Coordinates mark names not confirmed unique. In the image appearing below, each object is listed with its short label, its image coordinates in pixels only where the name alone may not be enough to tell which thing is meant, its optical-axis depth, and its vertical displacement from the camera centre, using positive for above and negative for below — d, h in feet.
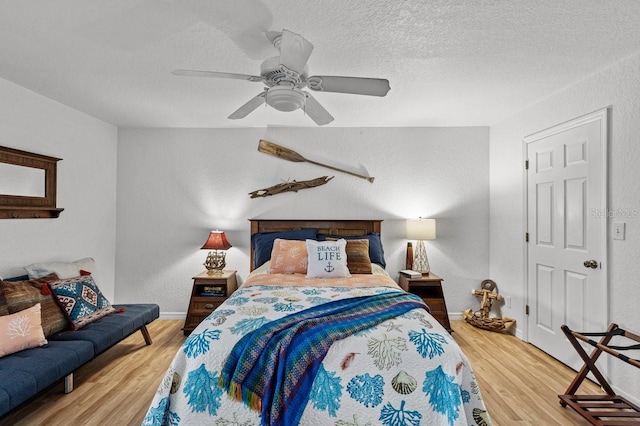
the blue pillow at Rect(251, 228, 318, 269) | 12.60 -0.92
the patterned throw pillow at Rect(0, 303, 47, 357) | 7.07 -2.60
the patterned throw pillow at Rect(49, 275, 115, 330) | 8.73 -2.37
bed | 5.32 -2.61
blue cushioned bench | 6.12 -3.10
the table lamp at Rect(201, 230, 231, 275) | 12.60 -1.31
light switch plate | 8.07 -0.28
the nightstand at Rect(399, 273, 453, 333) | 12.15 -2.92
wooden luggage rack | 6.88 -4.04
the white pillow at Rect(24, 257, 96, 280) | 9.42 -1.66
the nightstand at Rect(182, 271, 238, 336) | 12.08 -2.99
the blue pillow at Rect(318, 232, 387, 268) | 12.51 -1.13
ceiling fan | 6.08 +2.61
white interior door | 8.70 -0.41
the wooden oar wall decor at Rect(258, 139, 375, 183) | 13.71 +2.53
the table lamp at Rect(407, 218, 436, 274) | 12.71 -0.70
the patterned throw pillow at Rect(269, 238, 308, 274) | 10.98 -1.43
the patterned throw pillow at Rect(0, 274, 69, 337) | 7.91 -2.16
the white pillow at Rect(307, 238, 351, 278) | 10.44 -1.41
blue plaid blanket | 5.34 -2.45
